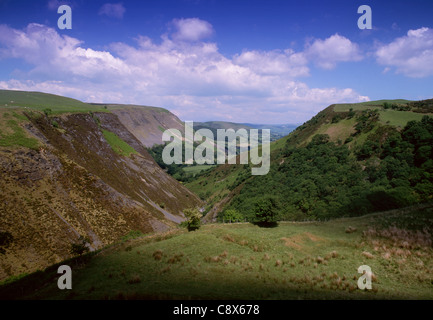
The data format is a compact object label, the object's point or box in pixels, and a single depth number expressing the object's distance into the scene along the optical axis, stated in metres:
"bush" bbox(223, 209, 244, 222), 54.90
